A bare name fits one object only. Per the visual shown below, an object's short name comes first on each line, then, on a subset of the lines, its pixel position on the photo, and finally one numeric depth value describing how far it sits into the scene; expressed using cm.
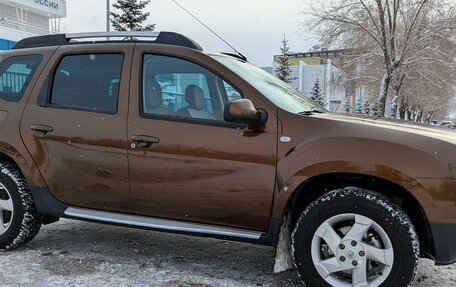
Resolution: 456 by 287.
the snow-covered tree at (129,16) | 2480
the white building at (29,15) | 3493
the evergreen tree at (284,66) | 3416
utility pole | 2113
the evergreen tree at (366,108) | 3503
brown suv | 306
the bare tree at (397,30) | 1873
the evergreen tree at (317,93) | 3372
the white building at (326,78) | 2312
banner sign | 4316
